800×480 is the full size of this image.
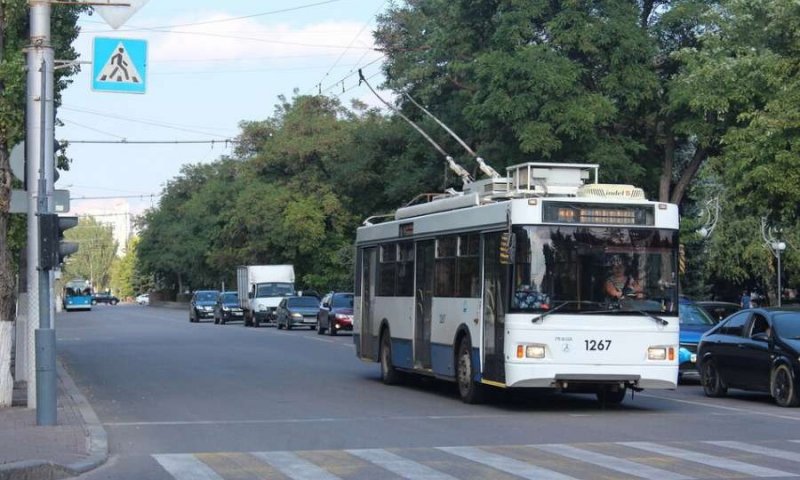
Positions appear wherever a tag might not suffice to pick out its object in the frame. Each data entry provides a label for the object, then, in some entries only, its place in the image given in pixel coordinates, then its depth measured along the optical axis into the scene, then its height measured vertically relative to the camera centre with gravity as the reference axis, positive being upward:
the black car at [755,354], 18.86 -1.15
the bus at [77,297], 102.44 -0.97
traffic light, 15.31 +0.55
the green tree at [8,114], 17.41 +2.42
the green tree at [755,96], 24.89 +4.37
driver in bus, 17.45 +0.01
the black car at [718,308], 27.83 -0.59
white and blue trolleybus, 17.16 -0.13
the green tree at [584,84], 34.91 +5.69
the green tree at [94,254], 193.64 +4.92
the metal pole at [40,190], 15.27 +1.23
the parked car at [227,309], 64.88 -1.28
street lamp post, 37.81 +1.36
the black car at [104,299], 146.88 -1.62
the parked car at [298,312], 51.94 -1.16
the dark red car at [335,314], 45.81 -1.10
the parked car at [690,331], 24.08 -0.96
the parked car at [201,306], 69.46 -1.19
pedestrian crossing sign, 16.38 +2.87
